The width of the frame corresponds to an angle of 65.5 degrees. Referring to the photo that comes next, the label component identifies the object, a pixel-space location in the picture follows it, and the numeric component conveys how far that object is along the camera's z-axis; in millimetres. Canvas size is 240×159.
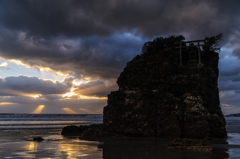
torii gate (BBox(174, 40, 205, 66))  21152
